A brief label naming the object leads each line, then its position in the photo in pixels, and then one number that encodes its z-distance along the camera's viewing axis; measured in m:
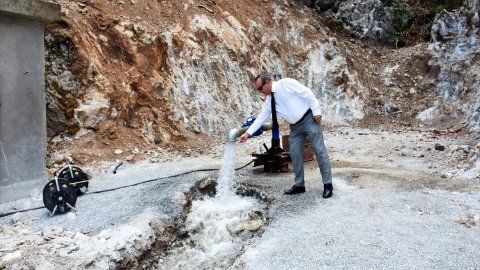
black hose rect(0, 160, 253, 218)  5.32
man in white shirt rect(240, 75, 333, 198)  5.61
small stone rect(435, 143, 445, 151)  8.48
